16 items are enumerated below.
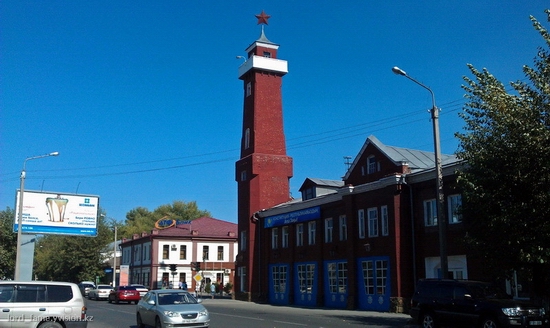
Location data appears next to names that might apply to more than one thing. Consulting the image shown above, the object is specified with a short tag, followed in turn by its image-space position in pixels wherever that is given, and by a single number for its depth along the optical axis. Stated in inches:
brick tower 1863.9
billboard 1630.2
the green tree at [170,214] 4154.0
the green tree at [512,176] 708.0
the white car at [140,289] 1662.2
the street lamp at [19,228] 1364.4
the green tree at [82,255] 2746.1
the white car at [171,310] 677.3
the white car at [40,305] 563.0
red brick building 1211.2
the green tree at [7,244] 2100.1
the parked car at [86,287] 2226.0
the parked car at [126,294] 1647.4
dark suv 648.4
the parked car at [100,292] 2011.6
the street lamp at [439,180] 826.2
